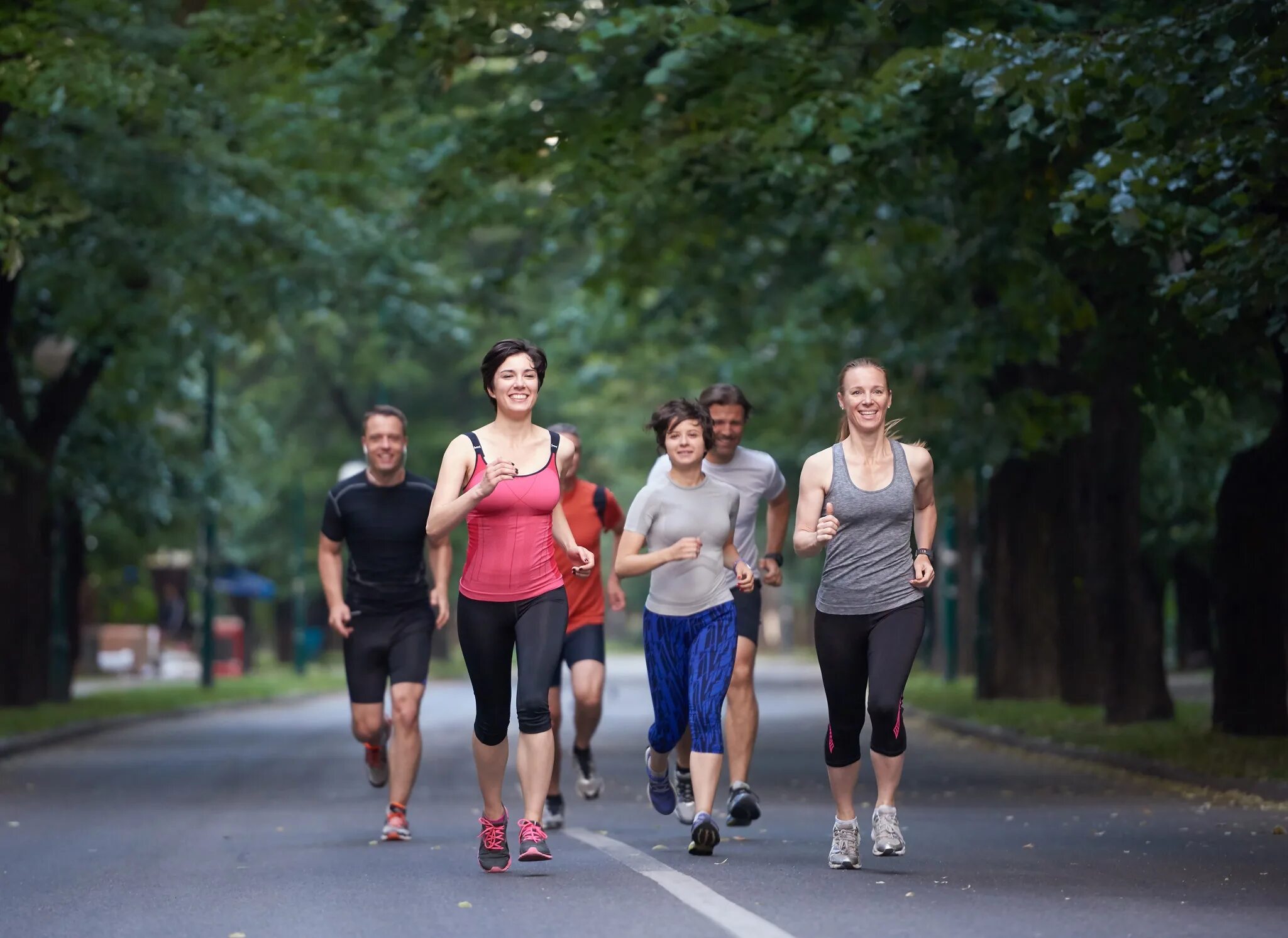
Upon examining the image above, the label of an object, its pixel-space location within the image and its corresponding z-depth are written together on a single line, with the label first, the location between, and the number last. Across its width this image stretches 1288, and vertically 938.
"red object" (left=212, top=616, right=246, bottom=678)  56.03
